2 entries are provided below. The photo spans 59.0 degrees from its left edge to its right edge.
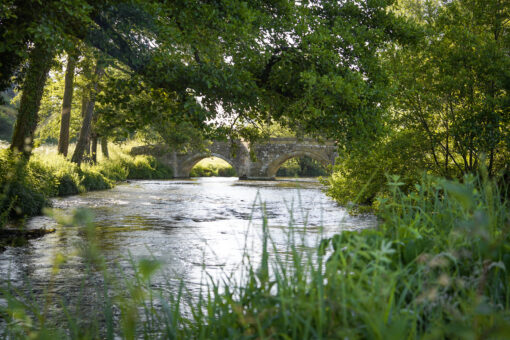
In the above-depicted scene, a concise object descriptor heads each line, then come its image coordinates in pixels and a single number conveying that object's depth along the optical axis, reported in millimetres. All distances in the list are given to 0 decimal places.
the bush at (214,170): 43584
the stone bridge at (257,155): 34750
